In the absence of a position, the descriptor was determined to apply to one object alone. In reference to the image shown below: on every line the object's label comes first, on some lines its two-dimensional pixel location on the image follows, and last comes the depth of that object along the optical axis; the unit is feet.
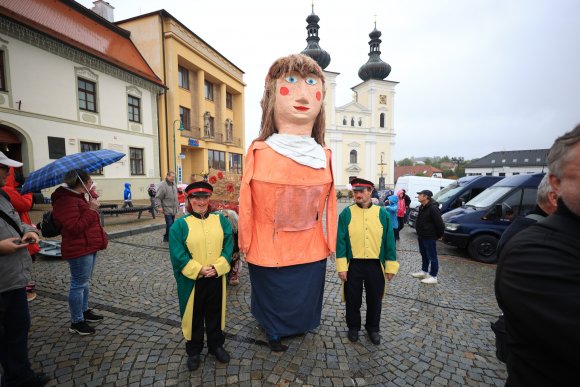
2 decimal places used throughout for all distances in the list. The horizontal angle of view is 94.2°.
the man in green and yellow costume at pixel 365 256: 9.14
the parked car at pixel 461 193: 29.76
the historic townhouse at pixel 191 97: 58.59
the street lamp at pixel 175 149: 60.38
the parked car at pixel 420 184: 46.14
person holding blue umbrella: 8.92
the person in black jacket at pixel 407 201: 28.20
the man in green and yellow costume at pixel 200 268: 7.71
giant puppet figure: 8.33
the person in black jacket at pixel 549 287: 2.77
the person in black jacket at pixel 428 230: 15.25
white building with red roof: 36.09
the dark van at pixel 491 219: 20.16
